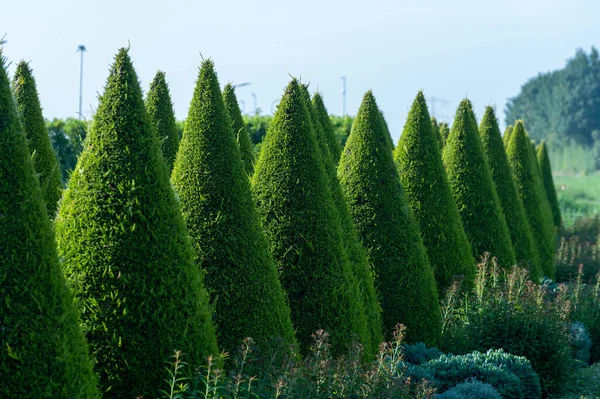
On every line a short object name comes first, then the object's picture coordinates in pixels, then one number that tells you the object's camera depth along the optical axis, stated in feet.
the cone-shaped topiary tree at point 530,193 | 53.16
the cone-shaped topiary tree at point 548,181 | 82.12
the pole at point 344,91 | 156.43
